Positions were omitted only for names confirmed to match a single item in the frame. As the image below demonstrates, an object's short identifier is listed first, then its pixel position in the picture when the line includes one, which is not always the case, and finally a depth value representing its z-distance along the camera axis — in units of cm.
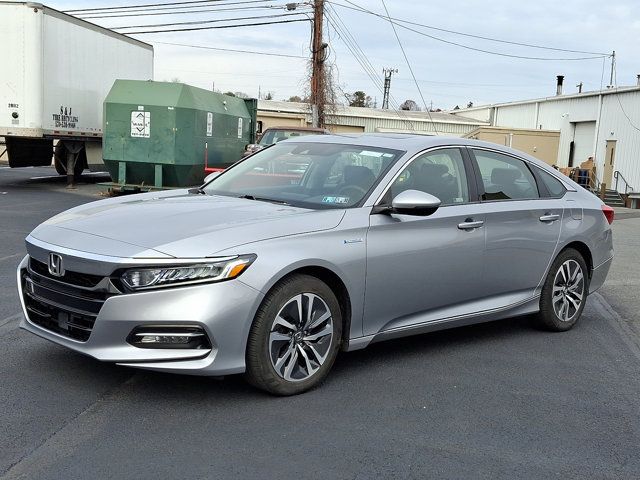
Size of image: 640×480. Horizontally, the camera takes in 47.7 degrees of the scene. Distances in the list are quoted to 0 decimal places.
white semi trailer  1592
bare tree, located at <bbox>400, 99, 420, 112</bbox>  5965
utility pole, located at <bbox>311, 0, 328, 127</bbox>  3030
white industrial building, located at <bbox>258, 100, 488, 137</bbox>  4604
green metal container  1634
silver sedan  397
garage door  3674
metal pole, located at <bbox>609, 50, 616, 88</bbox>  4299
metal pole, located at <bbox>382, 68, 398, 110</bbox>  7375
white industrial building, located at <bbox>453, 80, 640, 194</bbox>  3234
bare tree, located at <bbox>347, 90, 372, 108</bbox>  8284
